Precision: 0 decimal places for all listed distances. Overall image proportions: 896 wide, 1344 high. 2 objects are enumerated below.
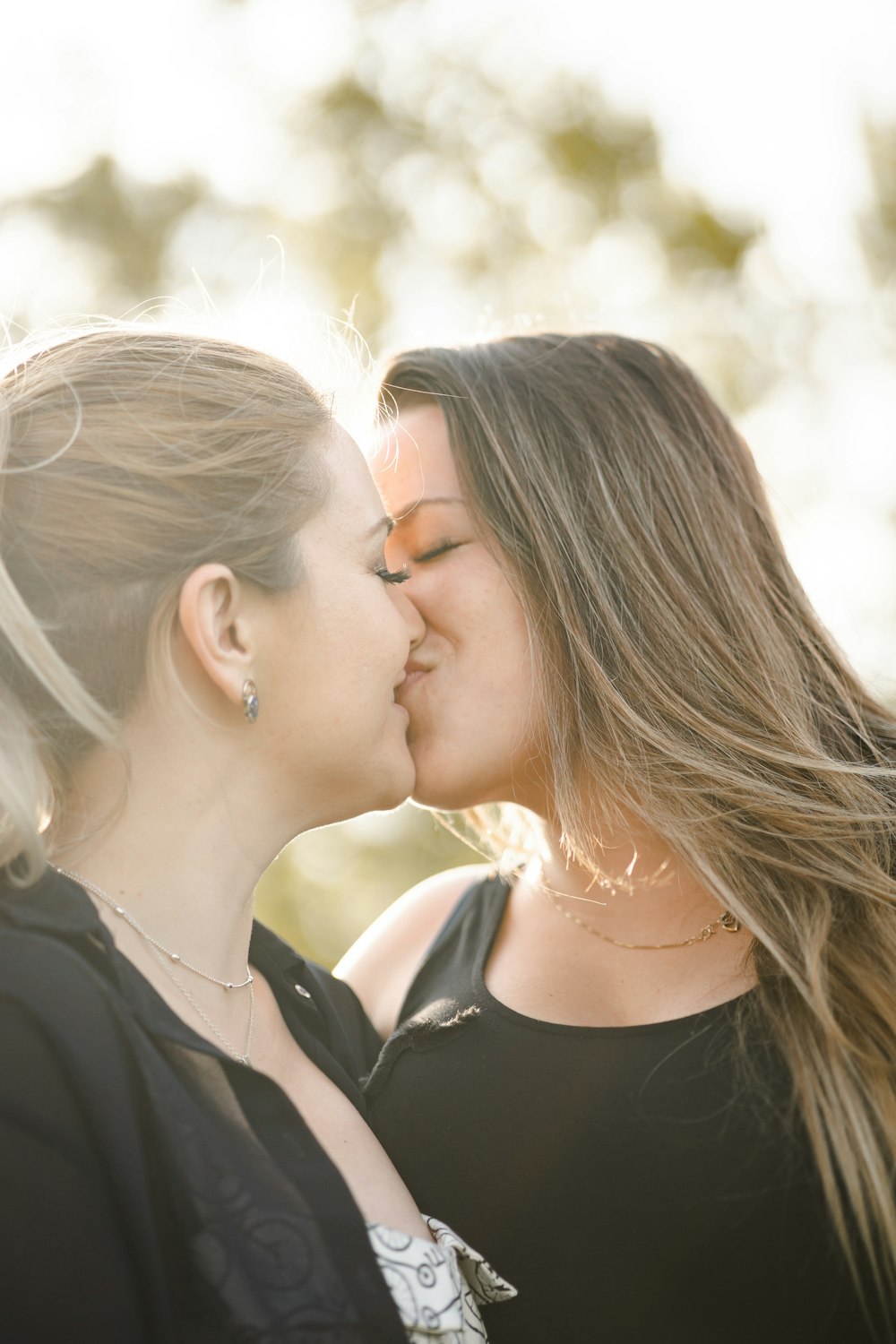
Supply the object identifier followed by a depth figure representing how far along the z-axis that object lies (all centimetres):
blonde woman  108
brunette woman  116
